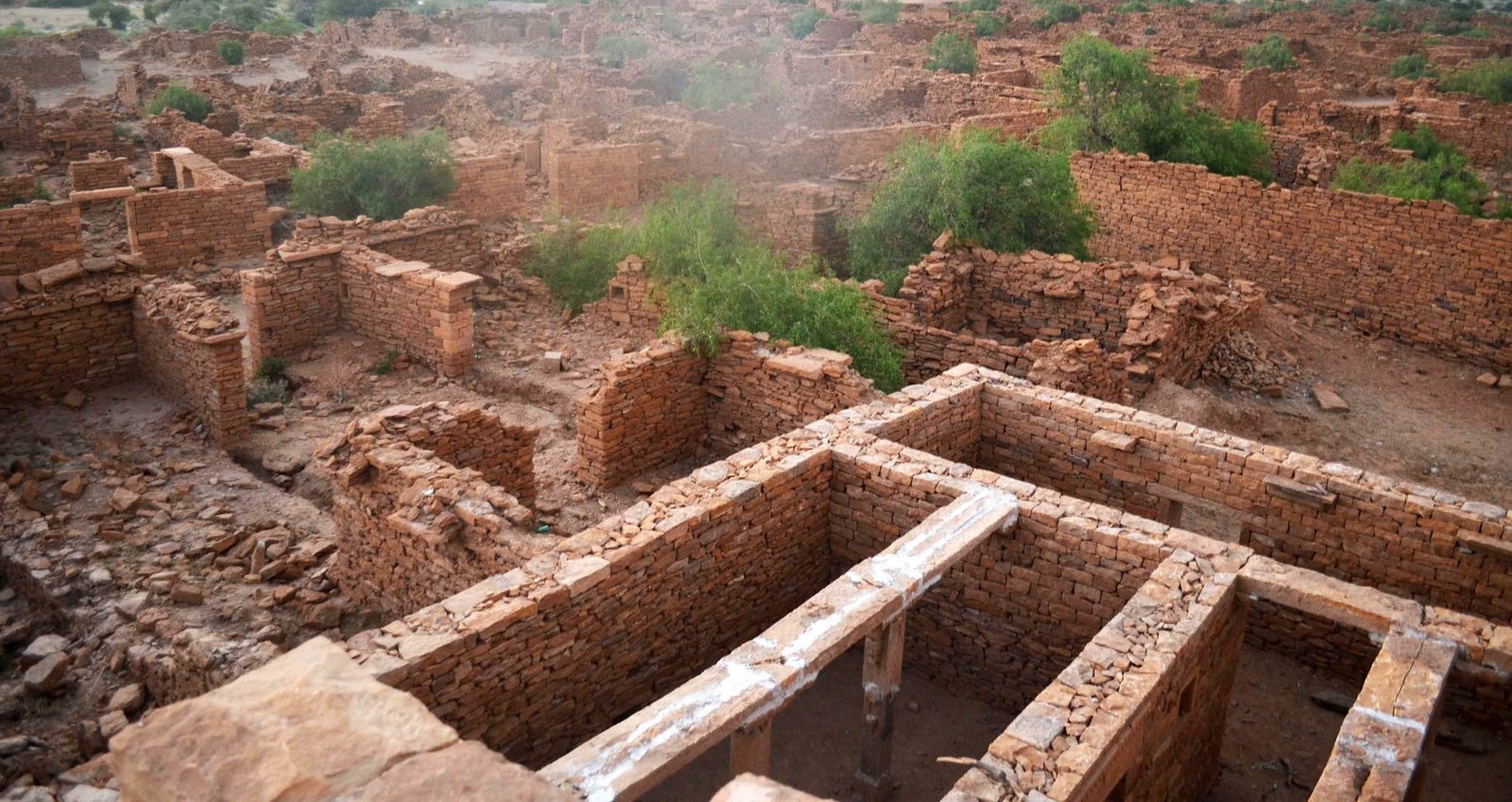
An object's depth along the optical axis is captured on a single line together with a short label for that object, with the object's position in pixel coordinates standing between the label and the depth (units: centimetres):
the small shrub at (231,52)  3703
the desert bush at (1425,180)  1769
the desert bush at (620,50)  4000
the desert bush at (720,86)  2864
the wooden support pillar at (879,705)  704
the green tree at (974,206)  1554
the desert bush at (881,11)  4888
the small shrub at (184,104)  2583
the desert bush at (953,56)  3322
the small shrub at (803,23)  4950
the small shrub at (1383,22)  4781
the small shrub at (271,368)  1348
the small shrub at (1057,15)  4588
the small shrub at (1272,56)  3484
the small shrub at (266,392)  1294
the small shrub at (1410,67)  3493
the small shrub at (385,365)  1351
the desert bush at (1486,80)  2881
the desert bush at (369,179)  1772
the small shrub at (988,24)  4311
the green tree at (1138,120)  1931
